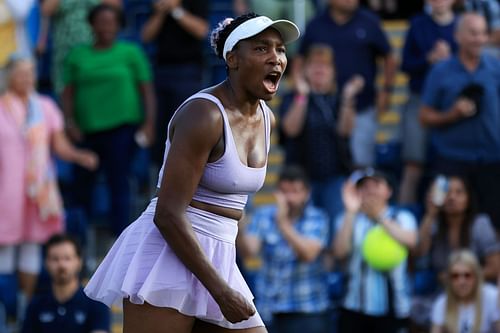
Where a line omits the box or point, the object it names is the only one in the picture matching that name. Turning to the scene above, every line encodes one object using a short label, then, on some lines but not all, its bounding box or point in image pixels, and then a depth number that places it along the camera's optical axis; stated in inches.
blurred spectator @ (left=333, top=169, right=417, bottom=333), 689.6
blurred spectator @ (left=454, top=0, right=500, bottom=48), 847.1
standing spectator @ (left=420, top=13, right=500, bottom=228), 768.3
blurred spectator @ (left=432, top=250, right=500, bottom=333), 675.4
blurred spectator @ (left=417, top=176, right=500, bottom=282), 717.9
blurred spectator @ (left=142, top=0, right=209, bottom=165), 830.5
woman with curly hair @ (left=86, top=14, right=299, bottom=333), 411.5
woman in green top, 807.1
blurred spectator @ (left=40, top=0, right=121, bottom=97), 850.8
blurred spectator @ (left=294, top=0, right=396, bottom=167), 826.2
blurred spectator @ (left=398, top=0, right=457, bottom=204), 821.2
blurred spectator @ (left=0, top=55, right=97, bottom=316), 750.5
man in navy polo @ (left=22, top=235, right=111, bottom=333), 654.5
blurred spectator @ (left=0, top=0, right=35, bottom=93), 824.9
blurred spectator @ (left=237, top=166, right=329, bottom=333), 698.2
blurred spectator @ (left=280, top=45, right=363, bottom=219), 776.9
